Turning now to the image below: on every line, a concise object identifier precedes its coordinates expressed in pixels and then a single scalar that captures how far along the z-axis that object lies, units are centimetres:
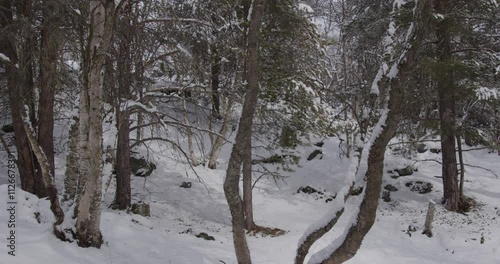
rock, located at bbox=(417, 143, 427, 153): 1705
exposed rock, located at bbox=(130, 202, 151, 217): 961
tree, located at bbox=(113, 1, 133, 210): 643
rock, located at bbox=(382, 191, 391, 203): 1339
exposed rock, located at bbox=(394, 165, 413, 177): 1473
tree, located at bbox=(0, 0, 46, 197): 619
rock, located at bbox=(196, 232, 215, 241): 912
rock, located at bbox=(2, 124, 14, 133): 1308
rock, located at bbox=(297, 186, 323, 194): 1466
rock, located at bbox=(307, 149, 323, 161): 1663
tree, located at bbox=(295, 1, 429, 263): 418
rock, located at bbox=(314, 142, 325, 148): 1724
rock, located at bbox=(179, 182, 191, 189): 1317
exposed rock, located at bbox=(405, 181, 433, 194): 1348
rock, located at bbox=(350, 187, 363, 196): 1398
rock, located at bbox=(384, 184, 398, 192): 1402
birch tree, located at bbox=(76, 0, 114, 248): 518
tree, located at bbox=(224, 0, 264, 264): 501
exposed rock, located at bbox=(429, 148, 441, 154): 1691
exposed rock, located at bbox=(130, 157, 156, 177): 1326
